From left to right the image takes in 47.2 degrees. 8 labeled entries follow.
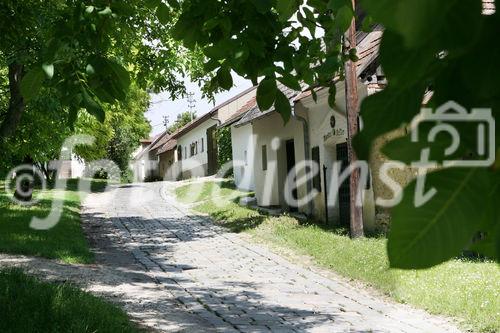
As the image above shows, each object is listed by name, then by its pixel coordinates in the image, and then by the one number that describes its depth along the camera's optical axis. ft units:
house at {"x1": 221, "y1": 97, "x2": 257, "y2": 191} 79.36
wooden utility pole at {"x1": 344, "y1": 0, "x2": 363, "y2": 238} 37.70
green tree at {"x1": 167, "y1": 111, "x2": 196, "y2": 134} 210.04
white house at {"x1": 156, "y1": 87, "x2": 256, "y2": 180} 112.47
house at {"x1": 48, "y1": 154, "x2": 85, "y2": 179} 190.94
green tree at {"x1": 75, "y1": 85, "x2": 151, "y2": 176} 66.90
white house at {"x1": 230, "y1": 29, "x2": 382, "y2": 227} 44.87
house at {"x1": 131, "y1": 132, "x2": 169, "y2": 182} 203.72
